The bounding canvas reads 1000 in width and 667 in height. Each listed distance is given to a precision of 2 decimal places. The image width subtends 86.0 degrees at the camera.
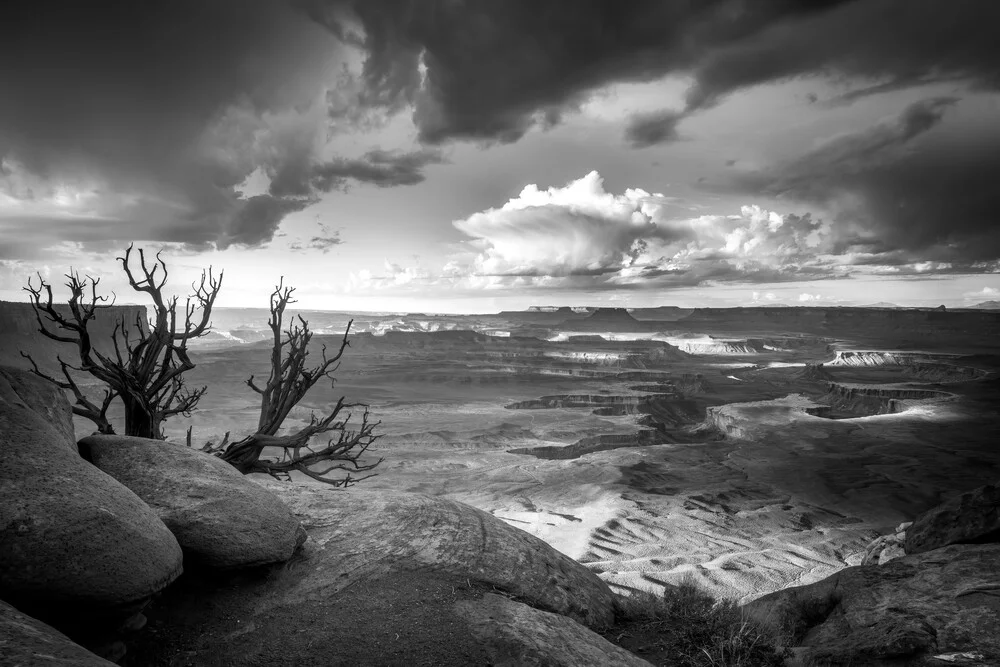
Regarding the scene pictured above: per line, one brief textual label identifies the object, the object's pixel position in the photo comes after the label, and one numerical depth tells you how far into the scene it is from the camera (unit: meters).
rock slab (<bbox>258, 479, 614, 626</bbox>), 6.79
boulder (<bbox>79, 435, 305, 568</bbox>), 5.85
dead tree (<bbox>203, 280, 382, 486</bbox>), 9.05
